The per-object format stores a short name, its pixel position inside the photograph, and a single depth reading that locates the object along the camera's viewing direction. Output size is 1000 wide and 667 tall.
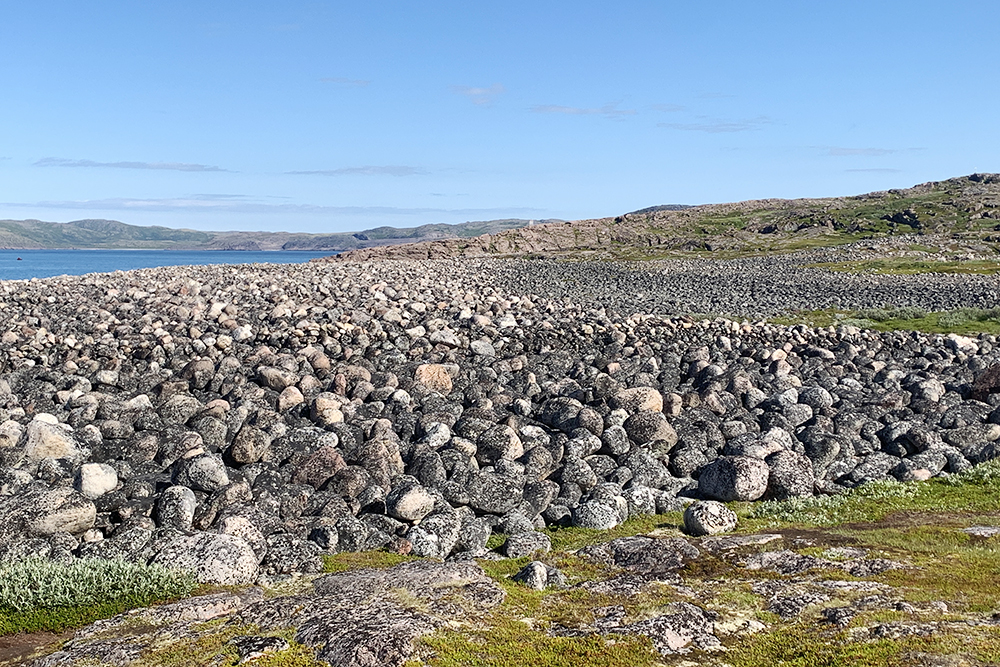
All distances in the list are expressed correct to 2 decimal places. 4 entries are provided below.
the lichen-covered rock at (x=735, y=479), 12.54
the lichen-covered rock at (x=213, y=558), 8.96
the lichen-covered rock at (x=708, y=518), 10.77
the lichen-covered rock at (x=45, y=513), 10.18
